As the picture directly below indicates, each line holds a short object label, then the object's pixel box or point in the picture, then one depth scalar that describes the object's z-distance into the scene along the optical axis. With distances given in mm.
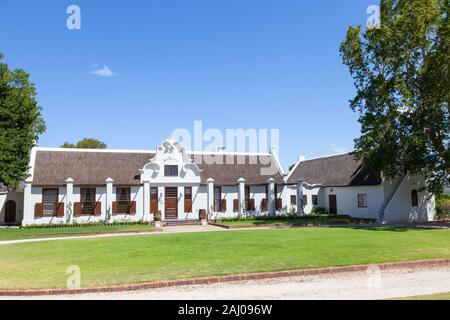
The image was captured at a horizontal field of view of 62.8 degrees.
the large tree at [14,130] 29578
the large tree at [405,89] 25266
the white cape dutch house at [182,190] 31219
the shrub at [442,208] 34125
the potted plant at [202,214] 33781
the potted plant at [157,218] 30198
